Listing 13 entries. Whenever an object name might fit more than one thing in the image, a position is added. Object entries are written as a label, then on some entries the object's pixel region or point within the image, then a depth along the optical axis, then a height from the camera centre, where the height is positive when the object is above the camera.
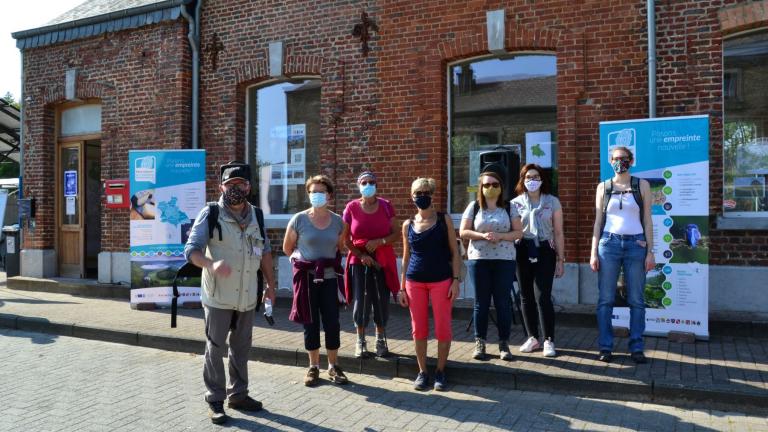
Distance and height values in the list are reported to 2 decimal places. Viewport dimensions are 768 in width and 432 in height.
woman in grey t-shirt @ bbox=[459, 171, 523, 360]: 5.94 -0.43
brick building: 7.80 +1.67
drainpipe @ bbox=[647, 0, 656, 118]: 7.76 +1.81
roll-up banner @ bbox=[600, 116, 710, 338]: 6.68 -0.10
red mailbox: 11.19 +0.23
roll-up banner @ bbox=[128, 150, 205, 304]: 9.48 -0.16
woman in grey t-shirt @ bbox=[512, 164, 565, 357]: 6.26 -0.42
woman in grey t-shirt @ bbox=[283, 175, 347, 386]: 5.75 -0.59
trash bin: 12.85 -0.98
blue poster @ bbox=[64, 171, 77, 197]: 12.54 +0.48
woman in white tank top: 5.91 -0.38
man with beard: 4.94 -0.60
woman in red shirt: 6.17 -0.55
